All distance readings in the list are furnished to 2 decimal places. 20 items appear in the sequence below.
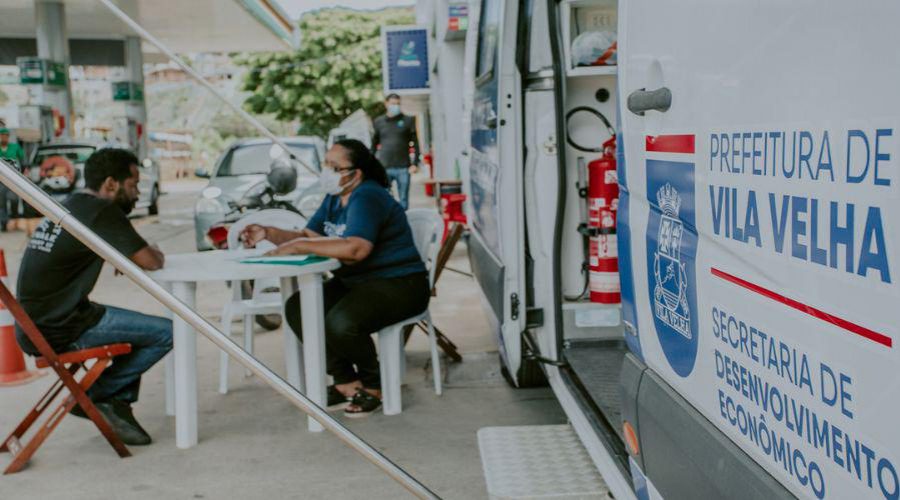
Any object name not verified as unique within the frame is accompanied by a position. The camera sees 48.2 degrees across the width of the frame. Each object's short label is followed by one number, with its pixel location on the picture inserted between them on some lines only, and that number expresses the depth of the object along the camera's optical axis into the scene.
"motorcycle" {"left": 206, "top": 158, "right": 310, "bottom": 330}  7.48
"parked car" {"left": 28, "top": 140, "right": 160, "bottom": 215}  15.80
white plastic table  4.53
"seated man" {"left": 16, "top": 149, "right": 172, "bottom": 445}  4.44
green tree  38.56
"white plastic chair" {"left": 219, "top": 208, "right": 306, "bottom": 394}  5.68
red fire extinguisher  4.36
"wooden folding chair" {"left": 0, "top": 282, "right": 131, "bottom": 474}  4.14
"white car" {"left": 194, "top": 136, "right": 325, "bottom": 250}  10.54
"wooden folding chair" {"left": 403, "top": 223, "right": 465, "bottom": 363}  6.05
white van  1.39
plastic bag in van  4.34
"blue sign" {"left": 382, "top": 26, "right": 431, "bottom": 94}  19.12
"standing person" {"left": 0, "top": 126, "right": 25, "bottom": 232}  13.80
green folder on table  4.64
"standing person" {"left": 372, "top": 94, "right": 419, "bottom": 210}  13.35
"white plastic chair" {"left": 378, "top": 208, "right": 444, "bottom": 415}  5.01
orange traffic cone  5.79
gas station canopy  19.33
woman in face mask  4.86
